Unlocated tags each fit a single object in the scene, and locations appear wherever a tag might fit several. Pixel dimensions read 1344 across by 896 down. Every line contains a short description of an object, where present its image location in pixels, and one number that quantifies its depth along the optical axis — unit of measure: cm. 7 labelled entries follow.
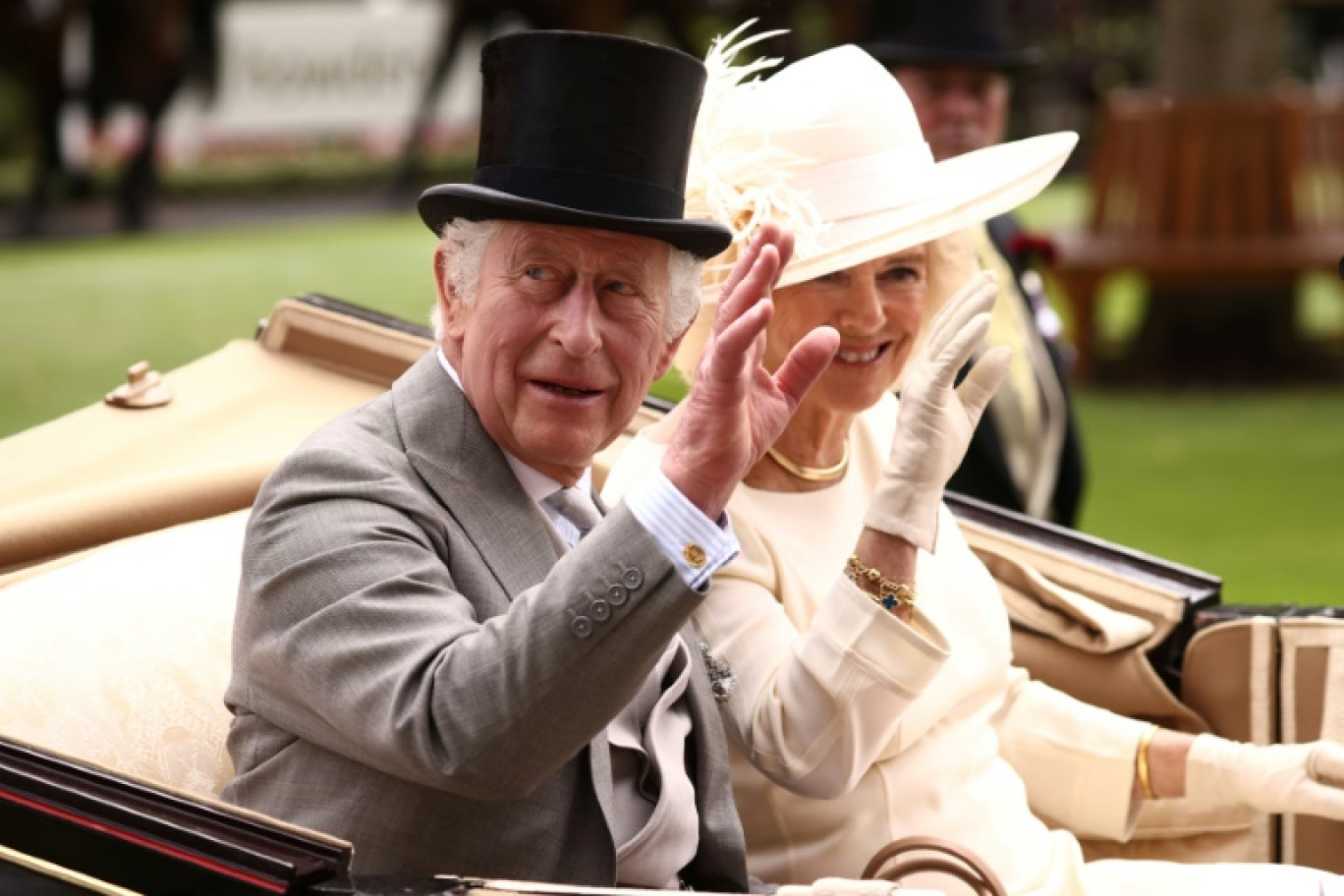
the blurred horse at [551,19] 2705
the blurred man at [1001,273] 796
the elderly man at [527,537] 350
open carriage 374
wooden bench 1705
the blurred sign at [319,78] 2741
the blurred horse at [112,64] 2497
